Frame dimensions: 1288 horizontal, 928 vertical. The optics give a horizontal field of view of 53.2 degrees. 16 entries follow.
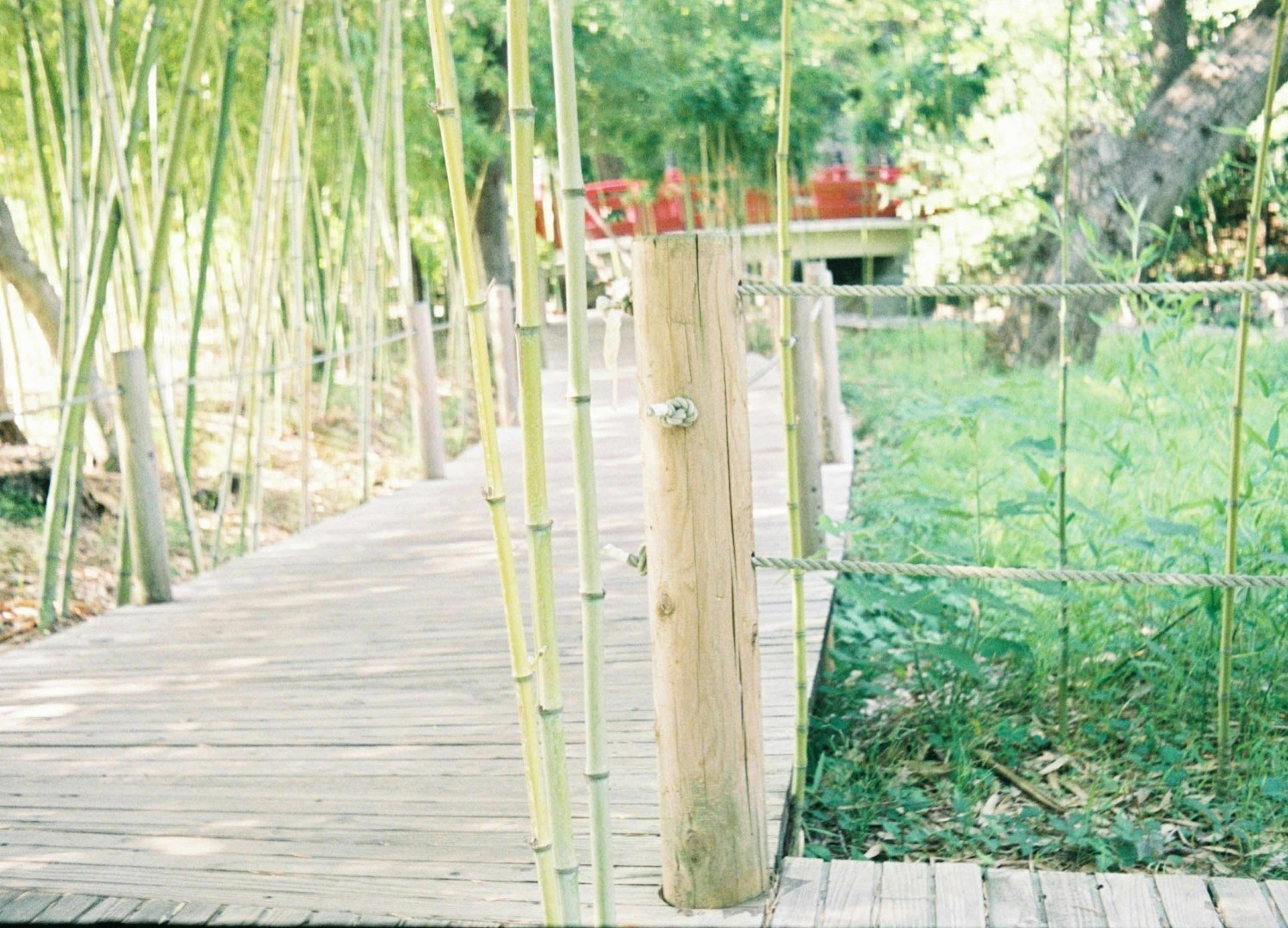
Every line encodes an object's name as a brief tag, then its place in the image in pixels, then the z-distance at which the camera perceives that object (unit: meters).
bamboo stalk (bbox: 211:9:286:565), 3.52
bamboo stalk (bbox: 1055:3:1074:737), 1.89
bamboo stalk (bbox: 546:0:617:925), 1.09
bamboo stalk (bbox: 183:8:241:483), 3.32
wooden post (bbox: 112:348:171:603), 3.02
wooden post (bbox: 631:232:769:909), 1.42
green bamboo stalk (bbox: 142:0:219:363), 2.66
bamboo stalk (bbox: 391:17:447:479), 4.48
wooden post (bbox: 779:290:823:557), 3.13
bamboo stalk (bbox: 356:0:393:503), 4.11
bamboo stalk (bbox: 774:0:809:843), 1.57
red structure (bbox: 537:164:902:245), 9.53
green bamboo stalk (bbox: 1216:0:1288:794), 1.67
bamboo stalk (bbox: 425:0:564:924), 1.03
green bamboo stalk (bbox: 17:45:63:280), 4.07
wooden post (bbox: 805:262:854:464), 4.25
